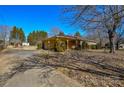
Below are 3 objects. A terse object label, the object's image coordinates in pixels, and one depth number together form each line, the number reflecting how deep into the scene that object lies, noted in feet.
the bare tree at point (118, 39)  47.41
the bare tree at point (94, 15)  8.71
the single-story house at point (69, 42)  40.94
